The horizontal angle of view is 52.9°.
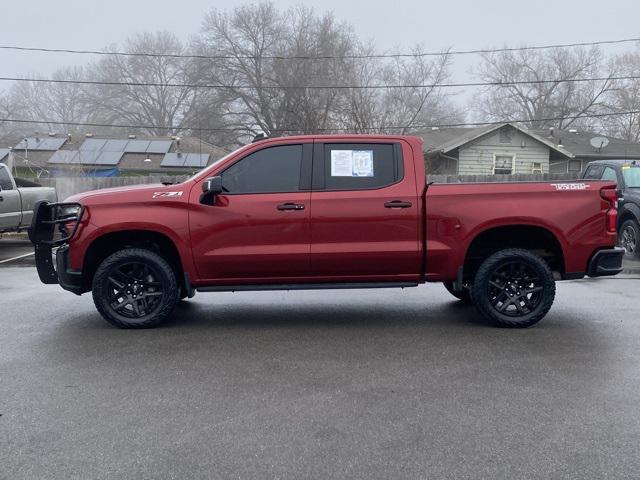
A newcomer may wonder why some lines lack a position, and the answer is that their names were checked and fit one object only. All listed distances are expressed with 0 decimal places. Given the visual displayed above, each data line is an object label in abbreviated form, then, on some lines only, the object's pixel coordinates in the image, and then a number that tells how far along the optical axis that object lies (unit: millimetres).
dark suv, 11562
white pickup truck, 13406
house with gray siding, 31141
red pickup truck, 6285
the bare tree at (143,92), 49469
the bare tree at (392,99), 33531
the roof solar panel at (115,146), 37166
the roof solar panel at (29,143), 37688
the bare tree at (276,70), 35531
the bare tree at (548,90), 46344
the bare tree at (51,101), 57906
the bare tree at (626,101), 45375
